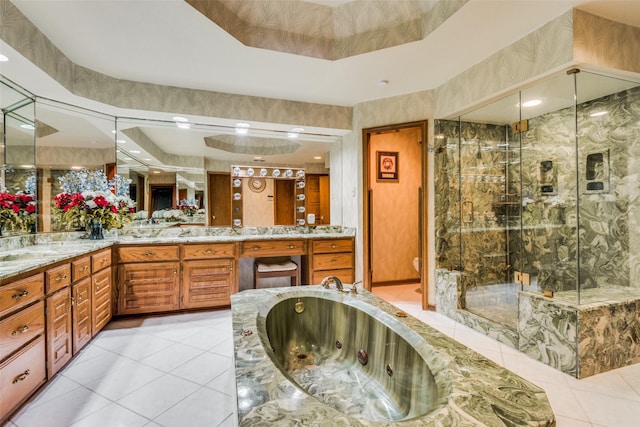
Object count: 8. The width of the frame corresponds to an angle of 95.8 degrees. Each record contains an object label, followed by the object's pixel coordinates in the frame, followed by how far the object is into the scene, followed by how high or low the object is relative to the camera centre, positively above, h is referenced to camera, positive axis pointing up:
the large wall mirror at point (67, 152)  2.65 +0.63
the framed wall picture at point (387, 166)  4.20 +0.66
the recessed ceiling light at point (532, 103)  2.52 +0.94
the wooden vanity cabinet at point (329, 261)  3.53 -0.61
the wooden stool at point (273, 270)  3.33 -0.67
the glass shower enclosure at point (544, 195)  2.40 +0.14
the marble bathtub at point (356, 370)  0.87 -0.62
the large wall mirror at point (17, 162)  2.28 +0.44
